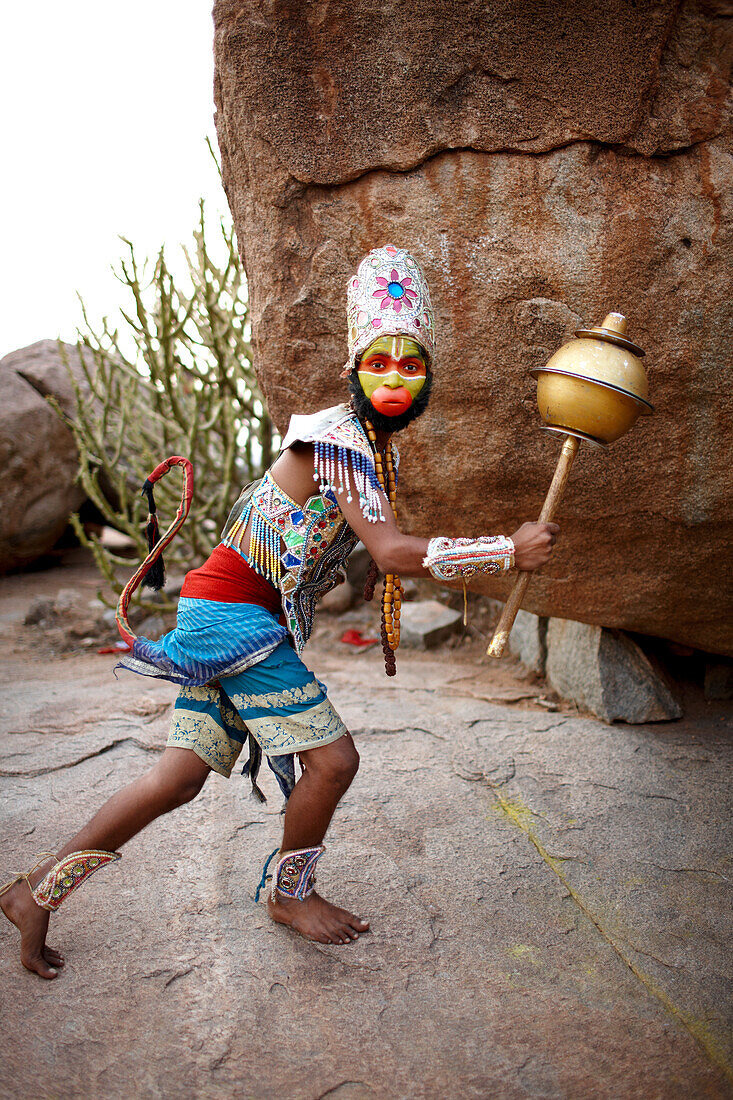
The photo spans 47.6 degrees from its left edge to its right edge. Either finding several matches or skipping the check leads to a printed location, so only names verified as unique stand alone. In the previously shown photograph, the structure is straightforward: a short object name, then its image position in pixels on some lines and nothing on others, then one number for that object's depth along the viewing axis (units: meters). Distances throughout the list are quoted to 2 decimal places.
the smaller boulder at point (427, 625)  5.07
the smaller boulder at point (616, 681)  3.42
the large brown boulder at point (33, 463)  6.81
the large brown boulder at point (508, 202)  2.36
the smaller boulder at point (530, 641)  4.20
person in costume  1.97
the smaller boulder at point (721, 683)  3.62
